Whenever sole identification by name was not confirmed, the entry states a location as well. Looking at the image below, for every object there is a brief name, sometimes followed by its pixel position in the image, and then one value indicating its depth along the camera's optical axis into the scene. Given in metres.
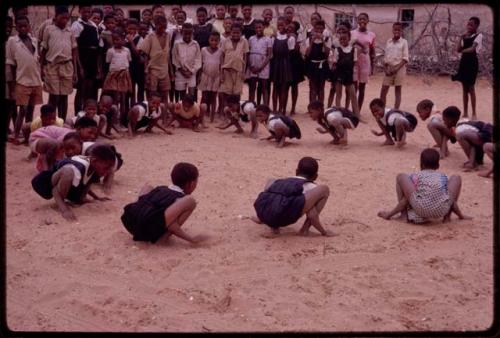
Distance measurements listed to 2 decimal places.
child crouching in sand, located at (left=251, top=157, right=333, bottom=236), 4.69
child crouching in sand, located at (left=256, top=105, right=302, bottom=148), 7.89
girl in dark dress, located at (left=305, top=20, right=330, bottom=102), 9.59
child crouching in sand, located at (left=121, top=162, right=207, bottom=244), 4.52
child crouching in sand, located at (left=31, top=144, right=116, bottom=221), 5.12
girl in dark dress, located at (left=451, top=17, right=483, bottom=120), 9.52
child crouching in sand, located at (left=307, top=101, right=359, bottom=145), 7.93
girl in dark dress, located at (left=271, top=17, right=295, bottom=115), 9.35
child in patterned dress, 5.01
